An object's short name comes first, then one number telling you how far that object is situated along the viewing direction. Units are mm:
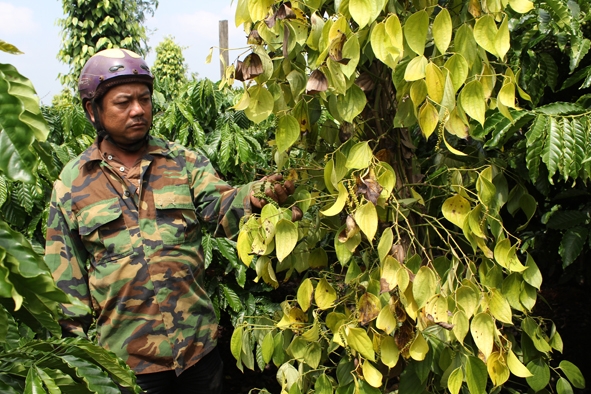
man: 2088
